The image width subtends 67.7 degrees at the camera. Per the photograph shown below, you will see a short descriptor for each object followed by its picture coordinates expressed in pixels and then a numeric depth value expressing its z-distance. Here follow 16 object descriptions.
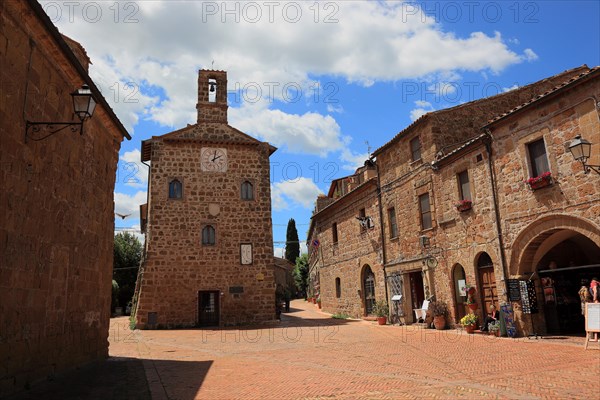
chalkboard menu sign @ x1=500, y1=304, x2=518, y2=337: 12.56
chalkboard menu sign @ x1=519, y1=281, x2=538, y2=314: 12.30
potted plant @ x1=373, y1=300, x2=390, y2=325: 19.30
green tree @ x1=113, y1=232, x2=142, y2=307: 34.22
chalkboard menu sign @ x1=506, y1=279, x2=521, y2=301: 12.50
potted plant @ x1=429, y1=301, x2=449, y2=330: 15.77
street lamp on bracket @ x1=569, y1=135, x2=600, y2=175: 10.03
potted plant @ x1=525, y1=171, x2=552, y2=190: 11.53
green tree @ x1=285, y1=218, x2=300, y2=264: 55.61
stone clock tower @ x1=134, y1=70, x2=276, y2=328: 20.50
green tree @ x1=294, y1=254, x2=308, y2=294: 46.75
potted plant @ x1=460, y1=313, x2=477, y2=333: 14.02
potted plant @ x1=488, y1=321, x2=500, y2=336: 13.03
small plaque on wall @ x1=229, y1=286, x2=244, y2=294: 21.08
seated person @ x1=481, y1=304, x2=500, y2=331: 13.51
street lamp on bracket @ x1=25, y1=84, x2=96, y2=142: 7.17
